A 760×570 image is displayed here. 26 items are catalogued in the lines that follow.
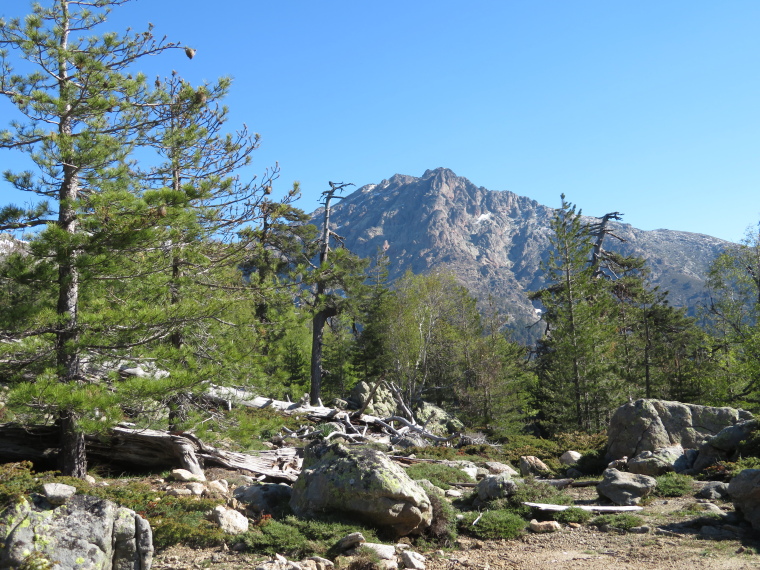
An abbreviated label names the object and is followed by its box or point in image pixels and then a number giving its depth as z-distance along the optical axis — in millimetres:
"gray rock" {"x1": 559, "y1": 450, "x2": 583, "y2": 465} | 14368
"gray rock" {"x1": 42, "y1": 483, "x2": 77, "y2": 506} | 4668
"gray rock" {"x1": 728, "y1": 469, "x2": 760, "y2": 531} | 7078
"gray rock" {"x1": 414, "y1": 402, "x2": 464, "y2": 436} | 22314
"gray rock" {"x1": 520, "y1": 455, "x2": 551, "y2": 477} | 13312
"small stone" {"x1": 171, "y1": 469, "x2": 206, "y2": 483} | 8836
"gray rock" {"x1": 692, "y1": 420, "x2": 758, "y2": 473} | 10906
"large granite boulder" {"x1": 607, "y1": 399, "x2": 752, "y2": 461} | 13008
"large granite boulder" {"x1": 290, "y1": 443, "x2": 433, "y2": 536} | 7000
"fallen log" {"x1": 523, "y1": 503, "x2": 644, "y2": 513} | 8492
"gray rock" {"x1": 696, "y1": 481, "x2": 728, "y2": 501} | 9062
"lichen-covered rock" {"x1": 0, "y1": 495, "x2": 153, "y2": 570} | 4234
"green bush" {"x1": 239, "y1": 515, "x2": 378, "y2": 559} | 6227
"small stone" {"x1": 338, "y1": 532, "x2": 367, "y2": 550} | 6301
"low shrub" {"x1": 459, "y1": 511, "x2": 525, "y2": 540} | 7605
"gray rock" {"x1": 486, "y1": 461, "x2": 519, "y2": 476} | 12929
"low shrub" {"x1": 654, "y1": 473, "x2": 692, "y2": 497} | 9484
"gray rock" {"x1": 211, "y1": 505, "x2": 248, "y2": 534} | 6594
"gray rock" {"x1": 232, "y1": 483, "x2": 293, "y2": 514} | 7793
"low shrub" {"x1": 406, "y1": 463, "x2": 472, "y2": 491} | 10648
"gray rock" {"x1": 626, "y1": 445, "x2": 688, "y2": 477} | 11438
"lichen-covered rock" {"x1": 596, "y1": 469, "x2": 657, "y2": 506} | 9266
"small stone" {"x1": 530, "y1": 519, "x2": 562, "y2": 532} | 7945
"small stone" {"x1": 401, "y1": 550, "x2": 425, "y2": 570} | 6109
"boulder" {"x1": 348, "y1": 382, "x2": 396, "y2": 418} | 23078
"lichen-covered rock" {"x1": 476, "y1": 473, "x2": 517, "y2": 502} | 8891
